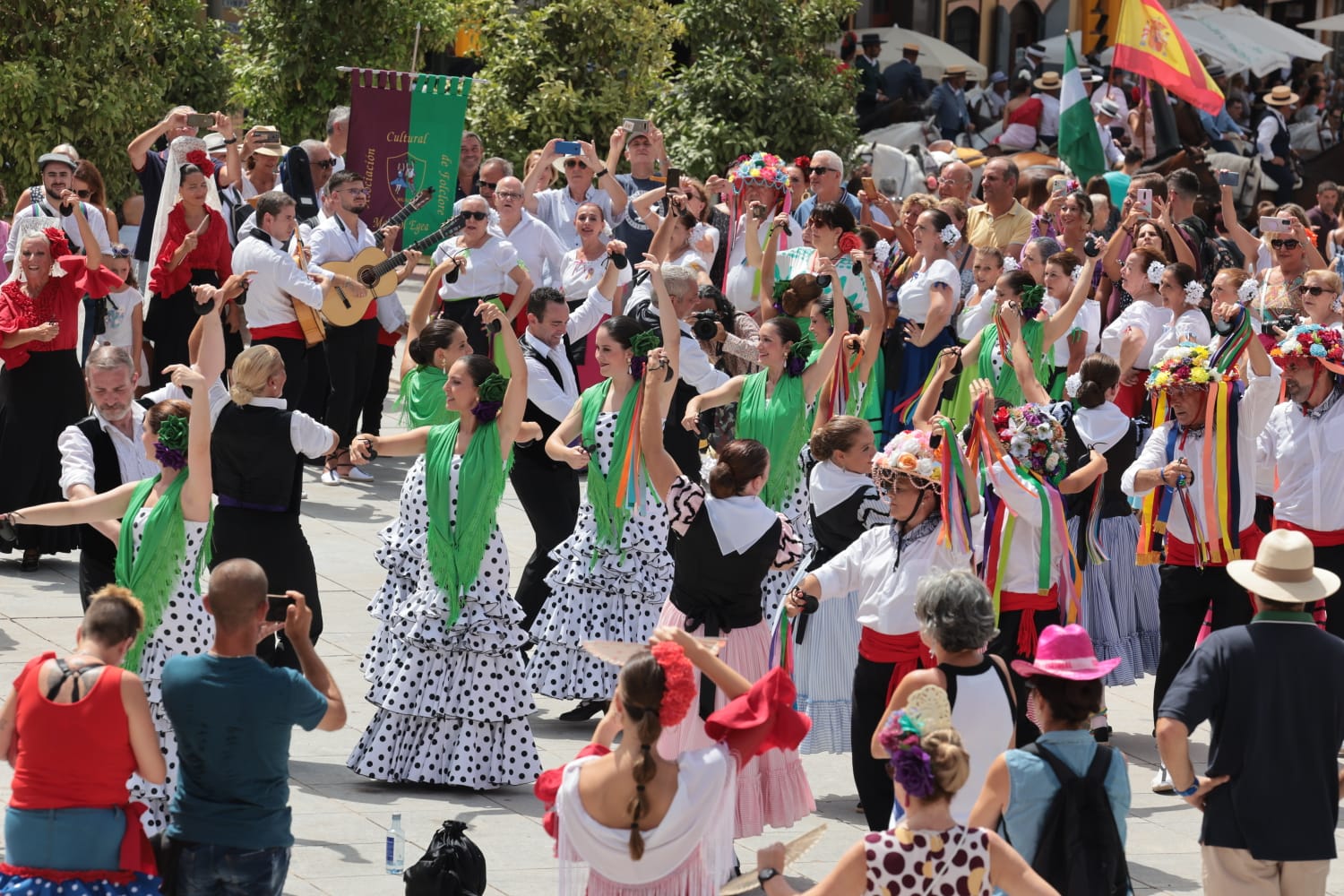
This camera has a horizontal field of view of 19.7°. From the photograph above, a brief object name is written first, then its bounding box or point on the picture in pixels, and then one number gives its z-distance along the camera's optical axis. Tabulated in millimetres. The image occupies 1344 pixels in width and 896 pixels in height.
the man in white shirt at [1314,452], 17541
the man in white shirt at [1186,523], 16834
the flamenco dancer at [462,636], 15350
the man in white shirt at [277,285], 23644
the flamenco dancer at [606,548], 17064
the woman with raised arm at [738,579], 14159
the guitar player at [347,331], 24859
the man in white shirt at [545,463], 18617
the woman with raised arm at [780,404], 18479
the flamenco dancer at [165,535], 13974
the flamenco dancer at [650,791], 9770
